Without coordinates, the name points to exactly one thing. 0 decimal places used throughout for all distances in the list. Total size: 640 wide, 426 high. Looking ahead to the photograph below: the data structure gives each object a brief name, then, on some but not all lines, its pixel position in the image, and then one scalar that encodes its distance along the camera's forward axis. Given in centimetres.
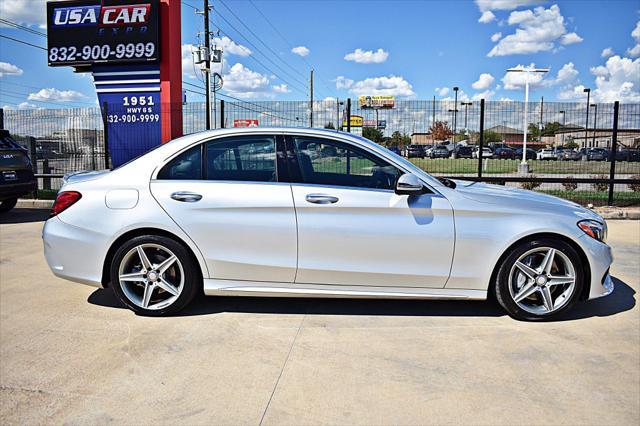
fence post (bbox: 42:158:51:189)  1436
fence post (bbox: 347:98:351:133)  1170
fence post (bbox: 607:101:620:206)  1143
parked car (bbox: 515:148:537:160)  1522
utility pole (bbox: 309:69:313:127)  5981
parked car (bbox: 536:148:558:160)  1364
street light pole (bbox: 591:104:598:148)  1161
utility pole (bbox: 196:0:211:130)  2316
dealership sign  1144
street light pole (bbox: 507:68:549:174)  1181
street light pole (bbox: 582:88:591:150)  1294
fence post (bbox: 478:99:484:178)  1154
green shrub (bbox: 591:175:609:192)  1342
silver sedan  442
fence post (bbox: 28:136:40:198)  1385
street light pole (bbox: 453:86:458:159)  1106
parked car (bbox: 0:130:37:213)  999
